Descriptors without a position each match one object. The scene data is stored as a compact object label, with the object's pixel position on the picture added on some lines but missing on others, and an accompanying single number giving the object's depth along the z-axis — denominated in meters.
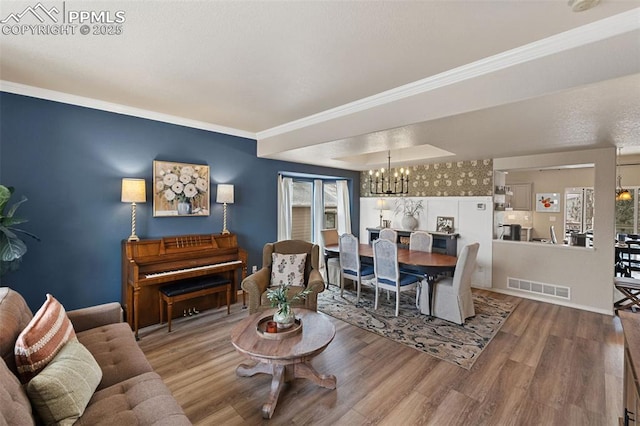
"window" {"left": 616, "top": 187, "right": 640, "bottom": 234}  6.00
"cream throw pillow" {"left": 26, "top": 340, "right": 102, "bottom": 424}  1.27
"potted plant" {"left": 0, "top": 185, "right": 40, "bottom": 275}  2.36
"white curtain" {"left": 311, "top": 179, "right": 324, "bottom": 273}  6.59
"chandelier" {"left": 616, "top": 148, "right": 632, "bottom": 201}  5.39
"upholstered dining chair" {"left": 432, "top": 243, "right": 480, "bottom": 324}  3.48
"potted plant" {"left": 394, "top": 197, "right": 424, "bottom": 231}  6.09
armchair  3.09
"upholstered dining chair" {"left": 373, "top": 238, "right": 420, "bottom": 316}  3.84
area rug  2.96
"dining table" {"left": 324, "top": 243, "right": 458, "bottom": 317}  3.64
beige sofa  1.17
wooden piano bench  3.23
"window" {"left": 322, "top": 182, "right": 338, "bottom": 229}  6.91
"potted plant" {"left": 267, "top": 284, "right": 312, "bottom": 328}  2.26
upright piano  3.15
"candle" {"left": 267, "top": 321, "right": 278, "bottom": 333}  2.18
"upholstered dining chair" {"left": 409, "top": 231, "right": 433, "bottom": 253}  4.80
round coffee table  1.93
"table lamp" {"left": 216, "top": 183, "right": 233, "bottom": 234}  4.09
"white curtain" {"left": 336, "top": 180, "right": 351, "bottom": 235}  7.01
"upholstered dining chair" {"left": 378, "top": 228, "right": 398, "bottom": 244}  5.27
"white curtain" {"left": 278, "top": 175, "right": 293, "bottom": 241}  5.41
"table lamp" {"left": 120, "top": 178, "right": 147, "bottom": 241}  3.20
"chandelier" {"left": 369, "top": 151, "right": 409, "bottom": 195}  6.38
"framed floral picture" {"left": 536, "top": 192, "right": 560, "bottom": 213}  7.02
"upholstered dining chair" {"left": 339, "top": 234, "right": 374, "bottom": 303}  4.36
